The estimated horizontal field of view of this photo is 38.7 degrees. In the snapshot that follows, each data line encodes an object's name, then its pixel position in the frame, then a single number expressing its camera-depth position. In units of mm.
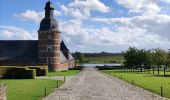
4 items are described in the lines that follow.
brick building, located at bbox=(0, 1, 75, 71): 54661
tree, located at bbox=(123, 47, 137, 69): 59051
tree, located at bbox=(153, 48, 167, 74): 48333
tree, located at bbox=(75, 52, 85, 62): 121512
